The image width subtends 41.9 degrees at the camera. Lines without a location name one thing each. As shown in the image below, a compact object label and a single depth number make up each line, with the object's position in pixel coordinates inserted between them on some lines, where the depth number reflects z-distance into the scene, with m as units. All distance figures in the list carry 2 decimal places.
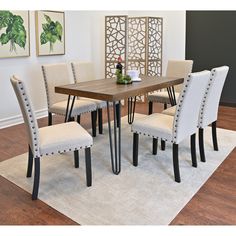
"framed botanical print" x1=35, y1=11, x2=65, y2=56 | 4.47
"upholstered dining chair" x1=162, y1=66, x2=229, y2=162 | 2.85
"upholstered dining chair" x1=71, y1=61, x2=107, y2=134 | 3.88
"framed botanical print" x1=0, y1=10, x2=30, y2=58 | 4.00
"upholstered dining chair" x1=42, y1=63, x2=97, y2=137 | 3.57
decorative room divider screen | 5.34
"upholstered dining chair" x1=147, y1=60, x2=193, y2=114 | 4.14
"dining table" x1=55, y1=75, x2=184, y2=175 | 2.71
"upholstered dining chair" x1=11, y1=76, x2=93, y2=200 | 2.23
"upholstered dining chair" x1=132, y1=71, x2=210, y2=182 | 2.50
